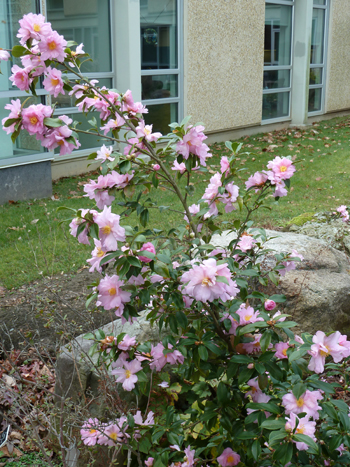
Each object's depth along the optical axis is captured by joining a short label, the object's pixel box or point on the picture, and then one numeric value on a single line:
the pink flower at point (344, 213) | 4.13
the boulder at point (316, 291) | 3.51
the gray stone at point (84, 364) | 2.96
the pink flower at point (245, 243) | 2.32
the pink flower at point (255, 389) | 1.97
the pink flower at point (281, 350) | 1.90
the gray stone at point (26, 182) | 7.32
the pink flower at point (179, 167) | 2.28
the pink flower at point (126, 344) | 2.07
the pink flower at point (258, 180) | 2.17
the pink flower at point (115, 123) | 2.27
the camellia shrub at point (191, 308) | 1.73
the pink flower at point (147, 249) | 1.87
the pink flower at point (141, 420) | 2.25
